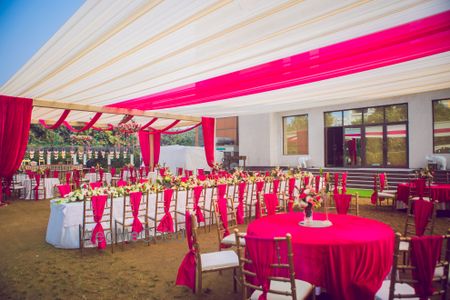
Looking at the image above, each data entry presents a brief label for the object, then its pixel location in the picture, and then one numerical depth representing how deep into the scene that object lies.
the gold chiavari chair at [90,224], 5.11
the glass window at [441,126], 11.62
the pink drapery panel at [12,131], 7.33
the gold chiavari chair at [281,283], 2.38
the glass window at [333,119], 14.61
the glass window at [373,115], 13.38
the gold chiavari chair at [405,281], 2.25
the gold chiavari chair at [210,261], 3.23
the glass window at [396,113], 12.61
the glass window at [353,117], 14.07
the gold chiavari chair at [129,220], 5.42
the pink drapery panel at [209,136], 12.84
